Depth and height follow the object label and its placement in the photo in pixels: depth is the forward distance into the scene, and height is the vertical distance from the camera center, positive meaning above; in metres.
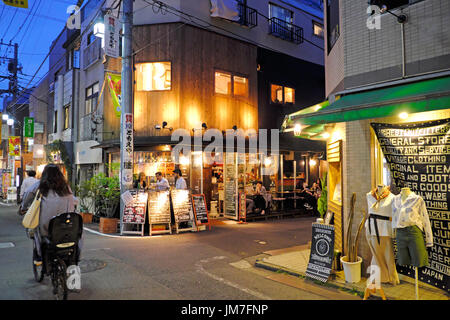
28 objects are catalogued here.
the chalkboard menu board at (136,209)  11.10 -1.31
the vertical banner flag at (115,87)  13.80 +3.47
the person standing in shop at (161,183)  12.03 -0.47
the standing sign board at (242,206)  14.08 -1.56
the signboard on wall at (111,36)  11.40 +4.64
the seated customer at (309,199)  16.42 -1.48
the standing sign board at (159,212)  11.21 -1.43
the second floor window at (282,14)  18.80 +8.95
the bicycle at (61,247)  5.17 -1.23
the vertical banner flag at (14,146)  25.12 +1.89
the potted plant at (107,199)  11.61 -1.07
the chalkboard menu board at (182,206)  11.55 -1.26
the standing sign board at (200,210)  11.94 -1.45
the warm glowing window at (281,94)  18.67 +4.30
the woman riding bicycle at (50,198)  5.45 -0.46
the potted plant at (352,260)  6.22 -1.74
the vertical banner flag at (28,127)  22.88 +3.00
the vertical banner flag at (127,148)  11.36 +0.76
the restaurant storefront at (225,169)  14.50 +0.02
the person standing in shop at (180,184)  12.38 -0.53
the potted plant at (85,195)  13.66 -1.06
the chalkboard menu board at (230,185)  14.63 -0.70
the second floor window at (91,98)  18.39 +4.07
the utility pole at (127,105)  11.38 +2.25
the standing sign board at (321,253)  6.41 -1.67
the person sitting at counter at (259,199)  14.90 -1.35
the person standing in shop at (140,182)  13.65 -0.49
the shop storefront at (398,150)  5.53 +0.35
